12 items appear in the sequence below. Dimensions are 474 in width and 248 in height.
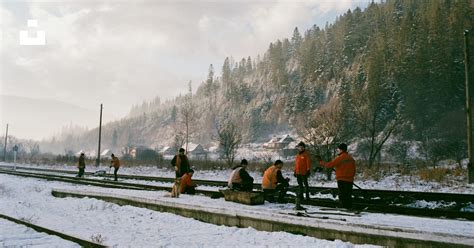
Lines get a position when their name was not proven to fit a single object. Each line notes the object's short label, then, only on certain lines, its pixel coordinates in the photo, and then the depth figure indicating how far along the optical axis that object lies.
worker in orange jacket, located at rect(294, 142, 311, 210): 13.04
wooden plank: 12.52
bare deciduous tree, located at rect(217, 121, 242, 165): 42.53
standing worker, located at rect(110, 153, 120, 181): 25.95
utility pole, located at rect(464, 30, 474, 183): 18.75
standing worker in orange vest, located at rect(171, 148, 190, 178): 15.21
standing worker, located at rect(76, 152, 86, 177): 29.12
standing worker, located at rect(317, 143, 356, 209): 11.27
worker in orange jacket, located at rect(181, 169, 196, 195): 16.45
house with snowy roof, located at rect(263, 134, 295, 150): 104.38
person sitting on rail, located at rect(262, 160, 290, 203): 13.48
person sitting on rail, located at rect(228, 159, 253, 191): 13.95
